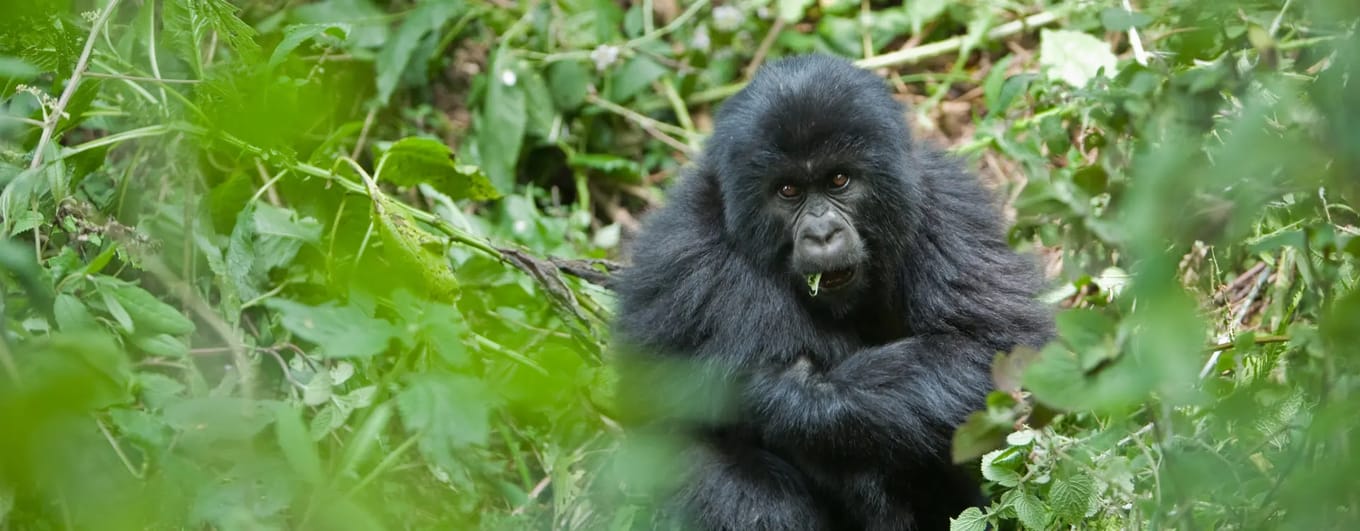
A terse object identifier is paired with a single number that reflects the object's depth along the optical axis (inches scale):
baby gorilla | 295.6
